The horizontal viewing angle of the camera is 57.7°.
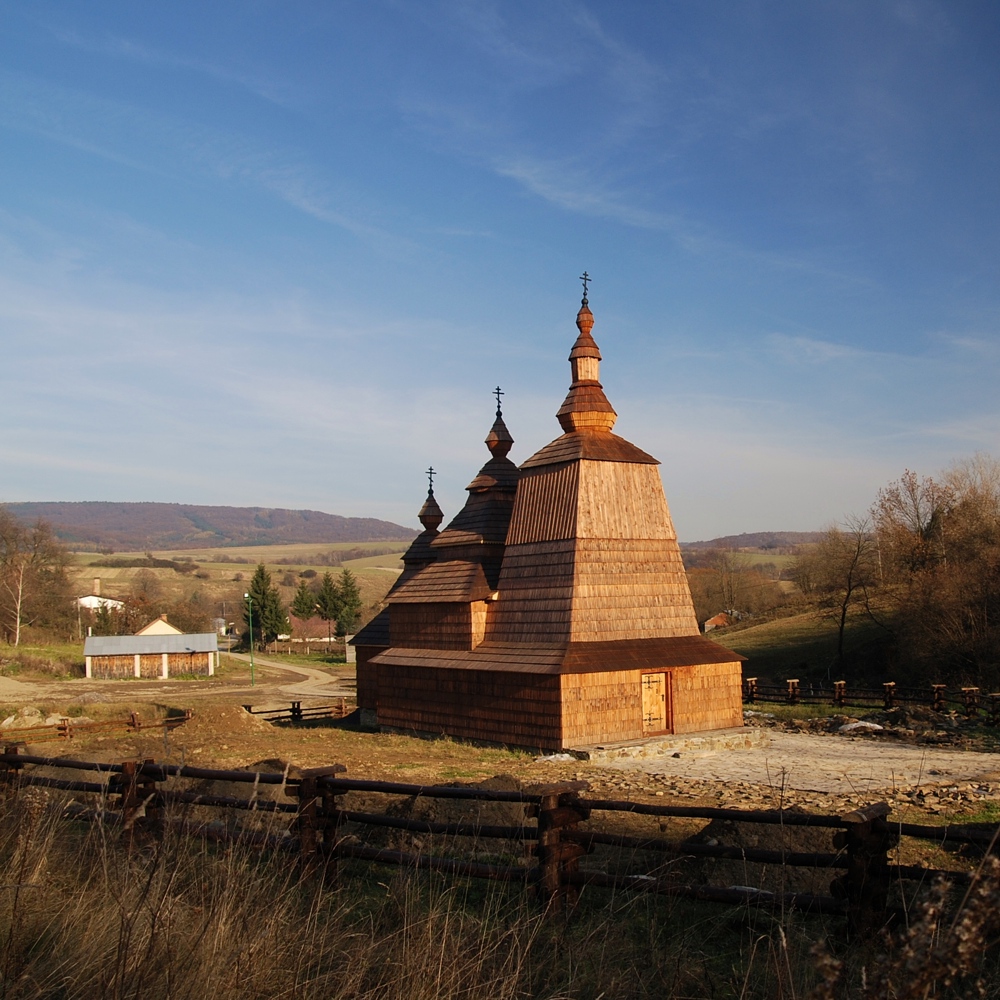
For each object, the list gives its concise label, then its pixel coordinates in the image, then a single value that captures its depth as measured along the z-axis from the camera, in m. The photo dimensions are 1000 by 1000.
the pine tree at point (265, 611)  79.25
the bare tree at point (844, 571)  46.62
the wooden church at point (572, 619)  22.02
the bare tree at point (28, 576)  67.19
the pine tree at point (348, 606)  84.62
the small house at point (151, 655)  57.31
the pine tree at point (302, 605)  89.56
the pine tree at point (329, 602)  86.38
